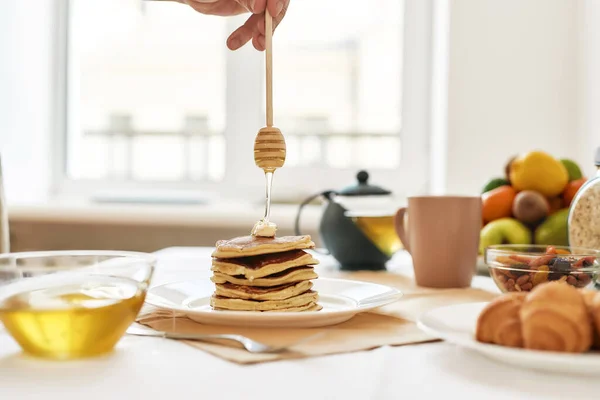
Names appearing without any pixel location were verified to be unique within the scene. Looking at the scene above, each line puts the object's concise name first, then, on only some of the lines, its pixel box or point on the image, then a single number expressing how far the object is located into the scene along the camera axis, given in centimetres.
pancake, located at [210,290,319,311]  65
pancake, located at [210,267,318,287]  65
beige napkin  53
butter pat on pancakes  69
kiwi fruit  120
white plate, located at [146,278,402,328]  59
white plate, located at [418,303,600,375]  44
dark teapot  118
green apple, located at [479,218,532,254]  119
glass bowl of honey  50
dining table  43
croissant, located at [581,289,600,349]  46
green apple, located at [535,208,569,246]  117
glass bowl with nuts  72
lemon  124
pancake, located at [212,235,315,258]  65
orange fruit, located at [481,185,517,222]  125
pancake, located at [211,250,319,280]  65
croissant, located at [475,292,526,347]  48
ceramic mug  98
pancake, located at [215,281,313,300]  65
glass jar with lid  94
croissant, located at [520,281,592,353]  45
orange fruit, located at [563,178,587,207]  123
